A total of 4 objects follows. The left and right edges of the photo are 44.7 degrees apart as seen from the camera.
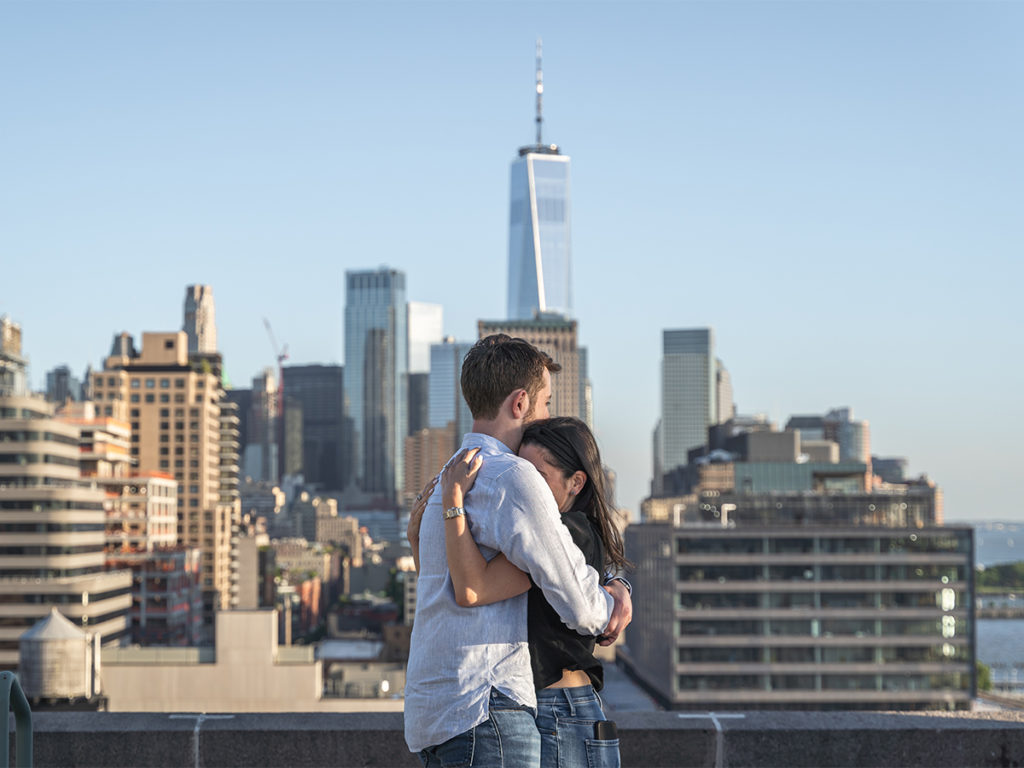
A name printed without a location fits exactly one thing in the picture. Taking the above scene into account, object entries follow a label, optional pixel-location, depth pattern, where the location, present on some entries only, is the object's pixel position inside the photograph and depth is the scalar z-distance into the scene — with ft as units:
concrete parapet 25.95
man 16.46
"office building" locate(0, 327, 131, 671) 307.37
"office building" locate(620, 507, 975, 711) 305.94
